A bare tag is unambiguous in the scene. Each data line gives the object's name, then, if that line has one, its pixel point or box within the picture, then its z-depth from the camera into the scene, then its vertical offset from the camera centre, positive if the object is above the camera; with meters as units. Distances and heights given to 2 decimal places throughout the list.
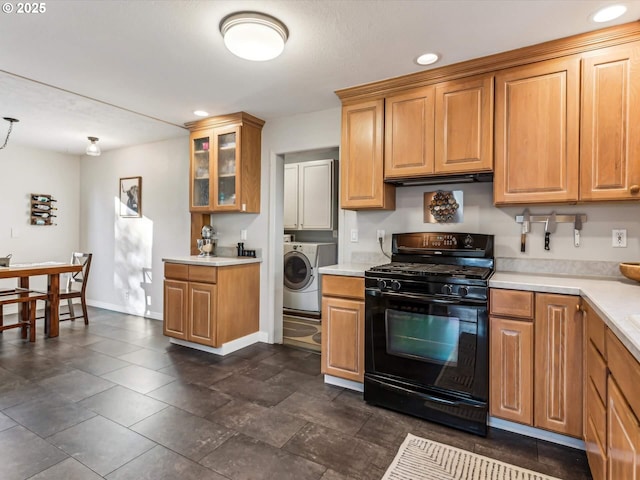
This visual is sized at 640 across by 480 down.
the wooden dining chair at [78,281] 4.27 -0.63
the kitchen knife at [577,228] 2.31 +0.07
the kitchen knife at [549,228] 2.38 +0.07
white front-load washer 4.92 -0.52
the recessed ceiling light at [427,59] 2.29 +1.23
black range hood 2.44 +0.44
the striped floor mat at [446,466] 1.67 -1.17
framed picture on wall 4.84 +0.58
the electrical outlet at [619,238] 2.21 +0.00
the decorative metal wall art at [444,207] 2.71 +0.25
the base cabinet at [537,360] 1.84 -0.69
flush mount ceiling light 1.89 +1.16
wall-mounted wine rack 5.01 +0.41
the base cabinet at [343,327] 2.53 -0.68
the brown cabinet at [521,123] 1.98 +0.77
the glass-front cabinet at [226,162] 3.57 +0.81
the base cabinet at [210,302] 3.29 -0.67
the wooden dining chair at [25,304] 3.60 -0.74
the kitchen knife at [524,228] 2.44 +0.07
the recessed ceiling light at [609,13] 1.79 +1.21
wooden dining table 3.77 -0.60
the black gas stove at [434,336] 2.06 -0.64
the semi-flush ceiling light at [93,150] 4.09 +1.04
